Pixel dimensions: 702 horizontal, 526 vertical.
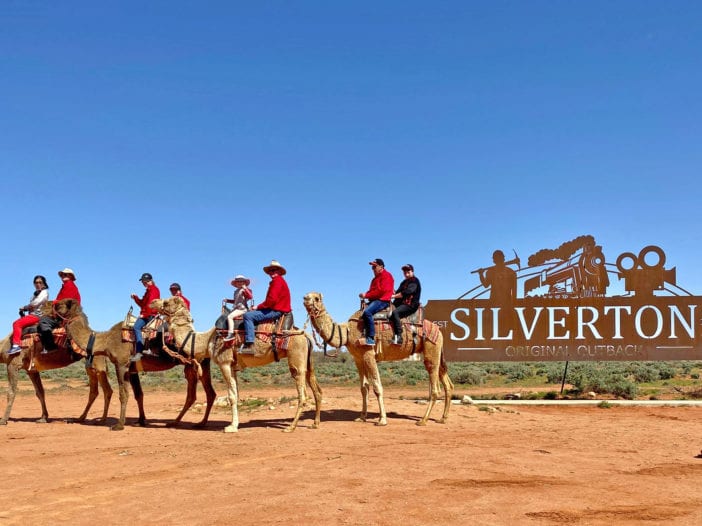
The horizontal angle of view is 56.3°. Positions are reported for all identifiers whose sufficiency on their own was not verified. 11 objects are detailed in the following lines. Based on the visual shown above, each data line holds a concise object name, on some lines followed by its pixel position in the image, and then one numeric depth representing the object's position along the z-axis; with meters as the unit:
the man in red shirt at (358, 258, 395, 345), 14.93
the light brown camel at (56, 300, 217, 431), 15.03
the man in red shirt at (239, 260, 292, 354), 14.10
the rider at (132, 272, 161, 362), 14.92
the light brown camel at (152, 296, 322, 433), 14.06
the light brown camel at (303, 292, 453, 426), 14.82
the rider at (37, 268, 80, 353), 15.56
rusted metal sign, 22.48
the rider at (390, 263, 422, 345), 15.16
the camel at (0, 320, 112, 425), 15.84
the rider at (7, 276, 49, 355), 15.76
